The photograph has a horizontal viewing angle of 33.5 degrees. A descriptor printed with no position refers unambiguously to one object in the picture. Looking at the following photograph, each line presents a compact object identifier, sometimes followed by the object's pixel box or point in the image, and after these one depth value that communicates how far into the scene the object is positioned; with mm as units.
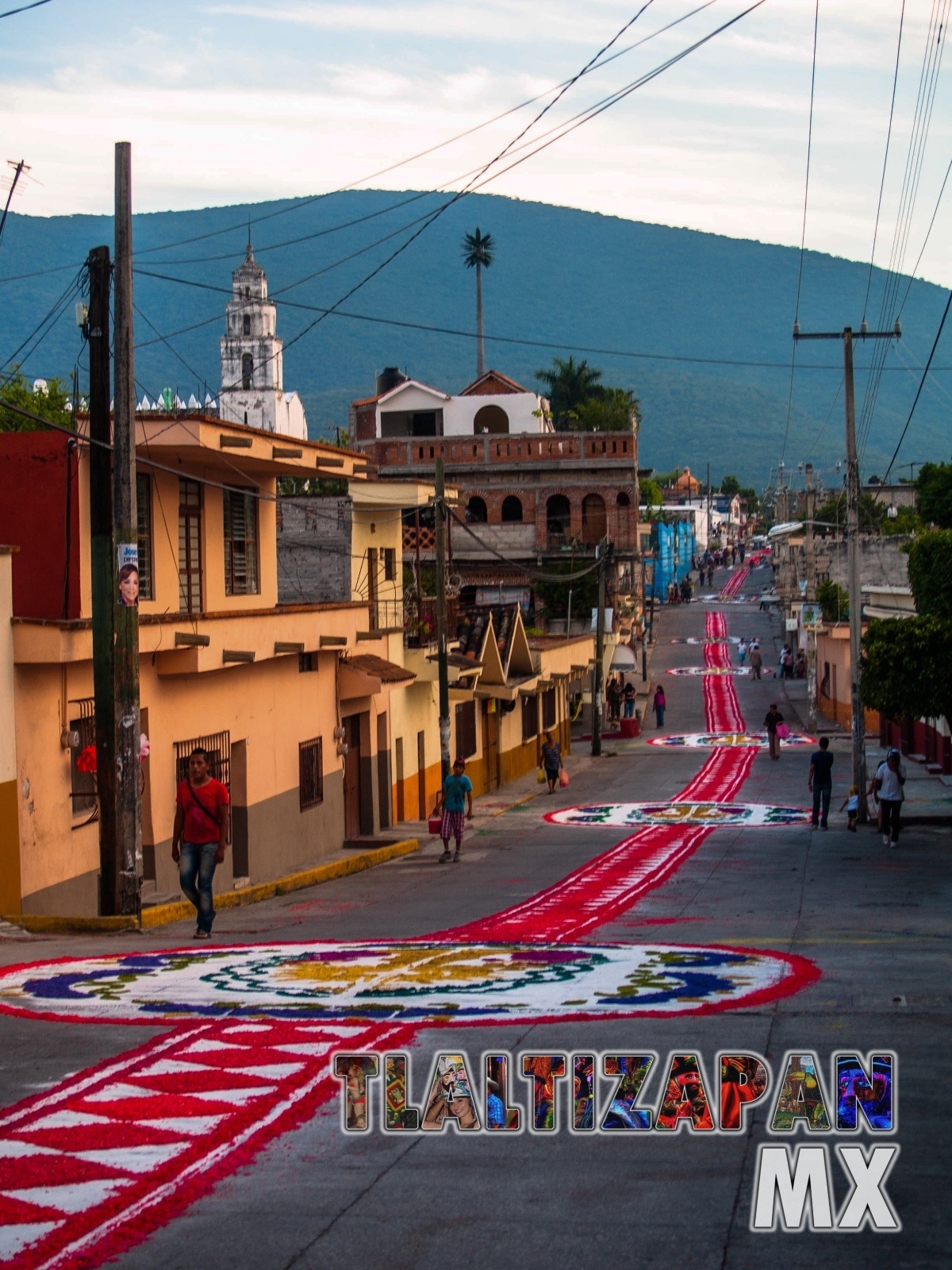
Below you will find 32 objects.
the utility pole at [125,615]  16641
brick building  79625
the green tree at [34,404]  34125
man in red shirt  14758
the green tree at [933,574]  28906
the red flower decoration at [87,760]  17969
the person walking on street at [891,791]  26984
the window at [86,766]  18297
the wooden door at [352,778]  30875
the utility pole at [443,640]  32156
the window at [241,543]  25641
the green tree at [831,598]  71375
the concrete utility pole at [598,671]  53250
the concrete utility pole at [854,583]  32625
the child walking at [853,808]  31656
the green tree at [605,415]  107000
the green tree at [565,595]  77250
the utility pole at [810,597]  61159
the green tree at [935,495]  61356
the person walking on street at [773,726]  48375
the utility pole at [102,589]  16672
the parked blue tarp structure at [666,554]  133875
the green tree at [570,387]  122000
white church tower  160625
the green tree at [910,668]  27828
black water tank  111938
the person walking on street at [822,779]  31469
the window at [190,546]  23484
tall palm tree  143250
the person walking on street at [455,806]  27312
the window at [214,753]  22055
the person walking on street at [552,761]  42656
